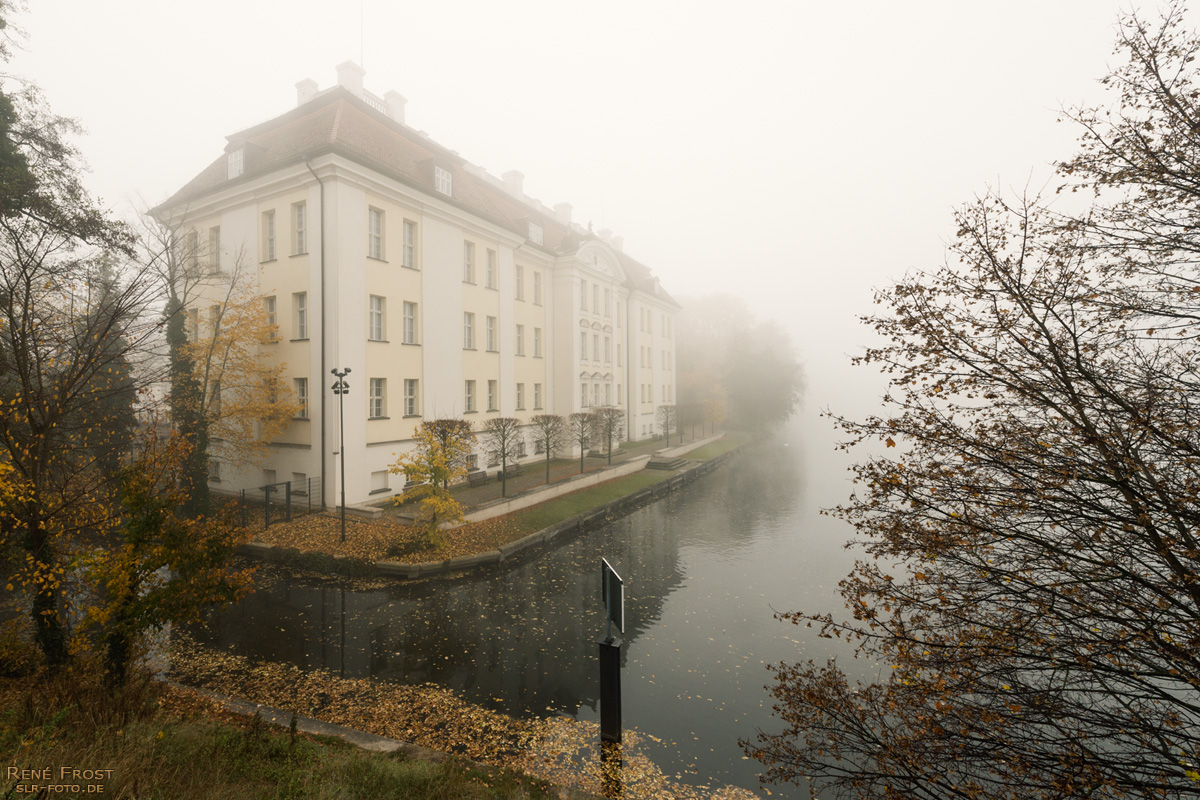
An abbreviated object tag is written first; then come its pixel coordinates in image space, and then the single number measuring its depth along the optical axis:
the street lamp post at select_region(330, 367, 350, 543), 14.01
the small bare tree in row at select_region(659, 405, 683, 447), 38.14
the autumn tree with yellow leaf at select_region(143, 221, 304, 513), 15.69
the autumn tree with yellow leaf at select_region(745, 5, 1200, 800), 3.57
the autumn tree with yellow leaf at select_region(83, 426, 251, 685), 5.77
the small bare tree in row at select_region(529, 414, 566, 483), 23.34
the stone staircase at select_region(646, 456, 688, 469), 29.17
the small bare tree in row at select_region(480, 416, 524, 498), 20.47
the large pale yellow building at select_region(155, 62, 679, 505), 17.09
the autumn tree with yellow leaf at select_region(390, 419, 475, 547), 13.25
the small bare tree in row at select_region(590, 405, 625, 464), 28.01
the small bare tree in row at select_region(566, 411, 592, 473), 25.28
